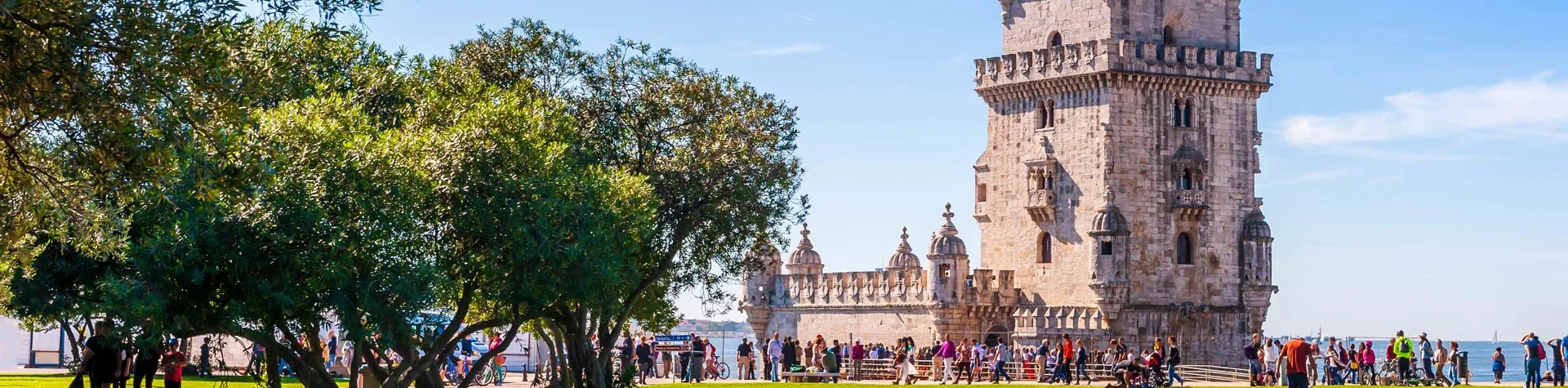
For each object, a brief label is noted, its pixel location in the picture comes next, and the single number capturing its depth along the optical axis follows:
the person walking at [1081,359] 47.67
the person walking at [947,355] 49.60
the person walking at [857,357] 54.94
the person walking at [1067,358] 47.22
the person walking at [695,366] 49.69
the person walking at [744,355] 54.66
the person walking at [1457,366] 46.09
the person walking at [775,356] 52.28
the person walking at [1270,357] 49.97
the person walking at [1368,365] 46.12
